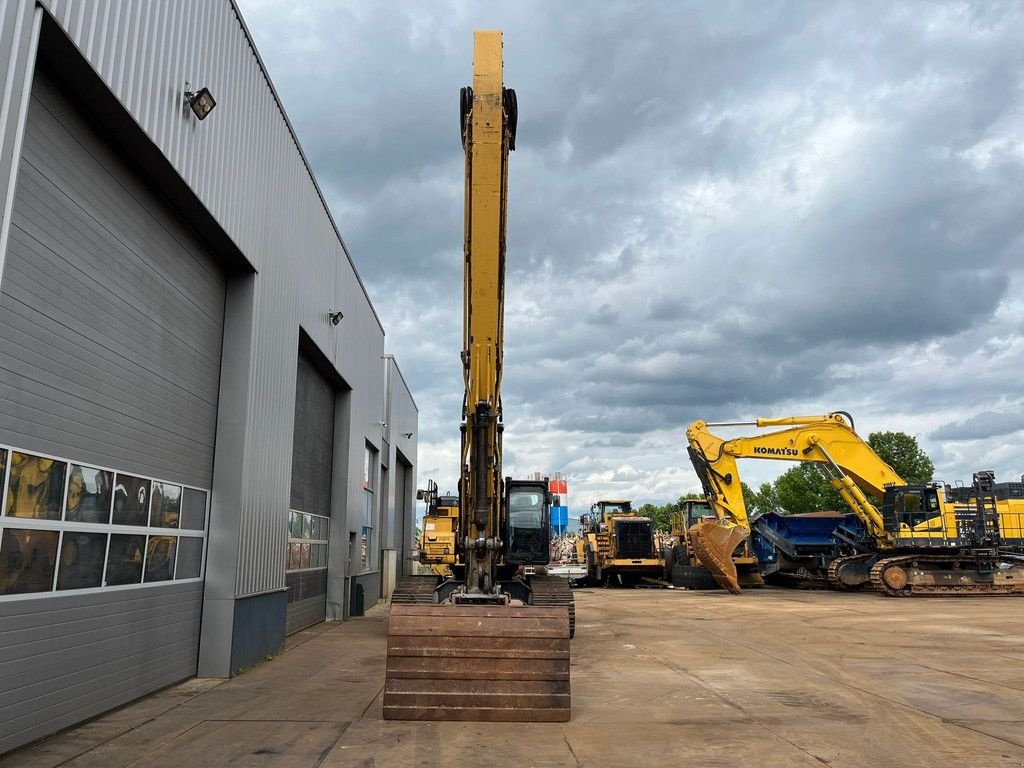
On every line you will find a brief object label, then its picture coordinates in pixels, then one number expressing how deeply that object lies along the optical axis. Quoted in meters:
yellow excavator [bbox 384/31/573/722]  8.04
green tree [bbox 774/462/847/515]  74.56
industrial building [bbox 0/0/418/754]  6.85
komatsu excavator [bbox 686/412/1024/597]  25.53
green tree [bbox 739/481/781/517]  90.31
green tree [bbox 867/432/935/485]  64.62
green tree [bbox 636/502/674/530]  126.24
